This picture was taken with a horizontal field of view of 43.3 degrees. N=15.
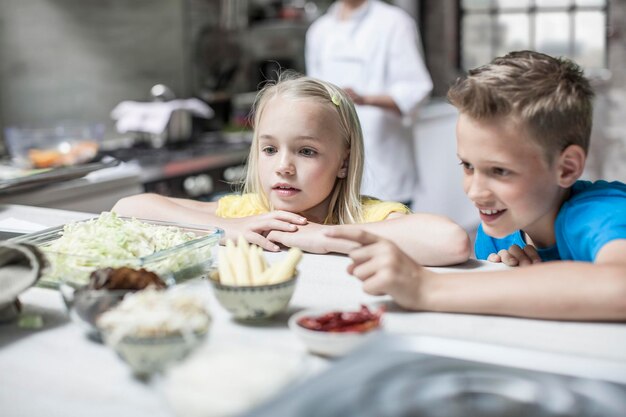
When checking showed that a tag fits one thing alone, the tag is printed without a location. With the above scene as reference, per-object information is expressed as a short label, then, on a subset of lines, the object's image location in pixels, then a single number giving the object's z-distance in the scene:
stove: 3.15
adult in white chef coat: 3.50
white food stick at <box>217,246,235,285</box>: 1.14
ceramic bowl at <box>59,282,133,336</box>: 1.06
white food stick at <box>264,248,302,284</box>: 1.13
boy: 1.14
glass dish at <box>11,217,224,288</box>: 1.23
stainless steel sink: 0.79
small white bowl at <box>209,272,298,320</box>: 1.09
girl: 1.59
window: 5.34
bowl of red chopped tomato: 0.97
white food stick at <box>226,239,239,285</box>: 1.14
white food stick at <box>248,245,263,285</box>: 1.14
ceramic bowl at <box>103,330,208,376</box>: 0.90
